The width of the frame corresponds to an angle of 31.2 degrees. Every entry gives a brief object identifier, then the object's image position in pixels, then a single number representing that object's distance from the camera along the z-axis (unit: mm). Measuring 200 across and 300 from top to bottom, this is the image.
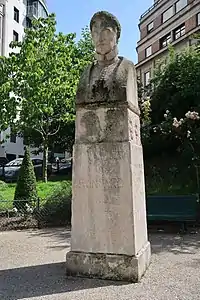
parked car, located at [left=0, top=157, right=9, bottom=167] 34656
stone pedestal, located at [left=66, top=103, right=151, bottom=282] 5137
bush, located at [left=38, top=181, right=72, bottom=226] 10547
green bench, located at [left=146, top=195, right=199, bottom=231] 9320
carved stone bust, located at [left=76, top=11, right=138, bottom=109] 5355
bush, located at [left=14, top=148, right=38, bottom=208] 11430
